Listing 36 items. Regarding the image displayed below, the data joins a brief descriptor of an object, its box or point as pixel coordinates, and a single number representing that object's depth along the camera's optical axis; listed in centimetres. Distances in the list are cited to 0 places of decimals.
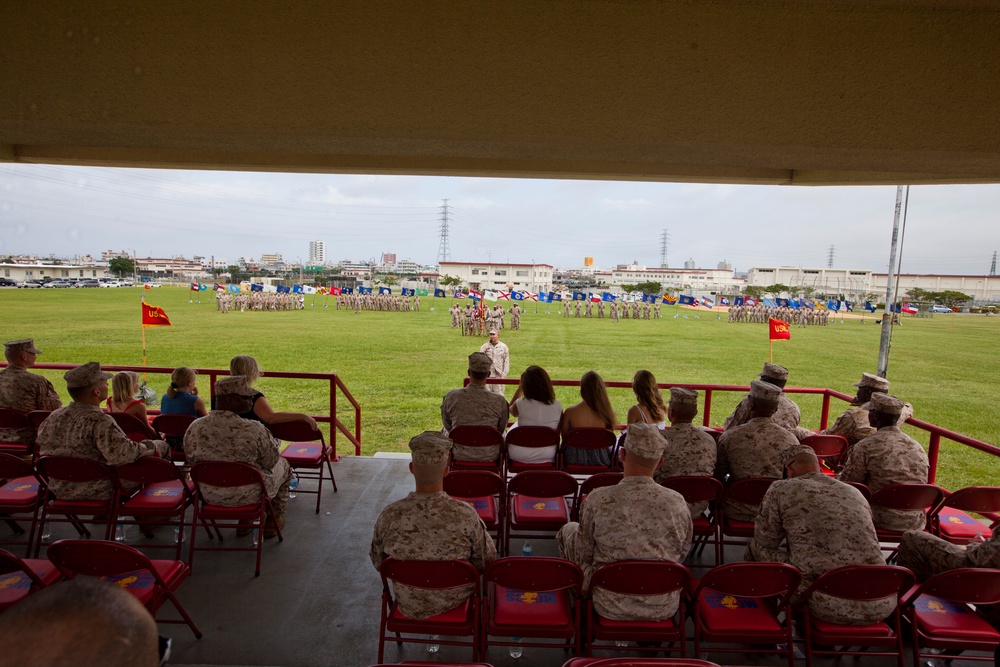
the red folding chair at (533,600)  261
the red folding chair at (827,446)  523
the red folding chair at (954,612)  267
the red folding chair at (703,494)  366
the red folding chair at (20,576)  267
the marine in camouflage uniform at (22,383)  533
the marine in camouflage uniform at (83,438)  391
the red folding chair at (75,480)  368
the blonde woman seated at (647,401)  543
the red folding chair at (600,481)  371
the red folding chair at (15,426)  509
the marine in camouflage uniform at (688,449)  407
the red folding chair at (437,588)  261
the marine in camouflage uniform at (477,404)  523
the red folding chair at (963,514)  379
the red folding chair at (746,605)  265
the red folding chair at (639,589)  256
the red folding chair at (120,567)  263
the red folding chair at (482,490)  372
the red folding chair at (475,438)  481
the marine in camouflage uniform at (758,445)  411
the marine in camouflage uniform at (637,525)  278
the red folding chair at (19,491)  386
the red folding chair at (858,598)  261
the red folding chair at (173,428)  519
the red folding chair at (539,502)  381
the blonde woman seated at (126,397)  533
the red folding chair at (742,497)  385
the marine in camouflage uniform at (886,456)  415
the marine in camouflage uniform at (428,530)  280
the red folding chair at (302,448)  512
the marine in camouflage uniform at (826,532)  282
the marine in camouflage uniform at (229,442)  405
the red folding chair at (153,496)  391
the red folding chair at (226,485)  380
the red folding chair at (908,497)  375
